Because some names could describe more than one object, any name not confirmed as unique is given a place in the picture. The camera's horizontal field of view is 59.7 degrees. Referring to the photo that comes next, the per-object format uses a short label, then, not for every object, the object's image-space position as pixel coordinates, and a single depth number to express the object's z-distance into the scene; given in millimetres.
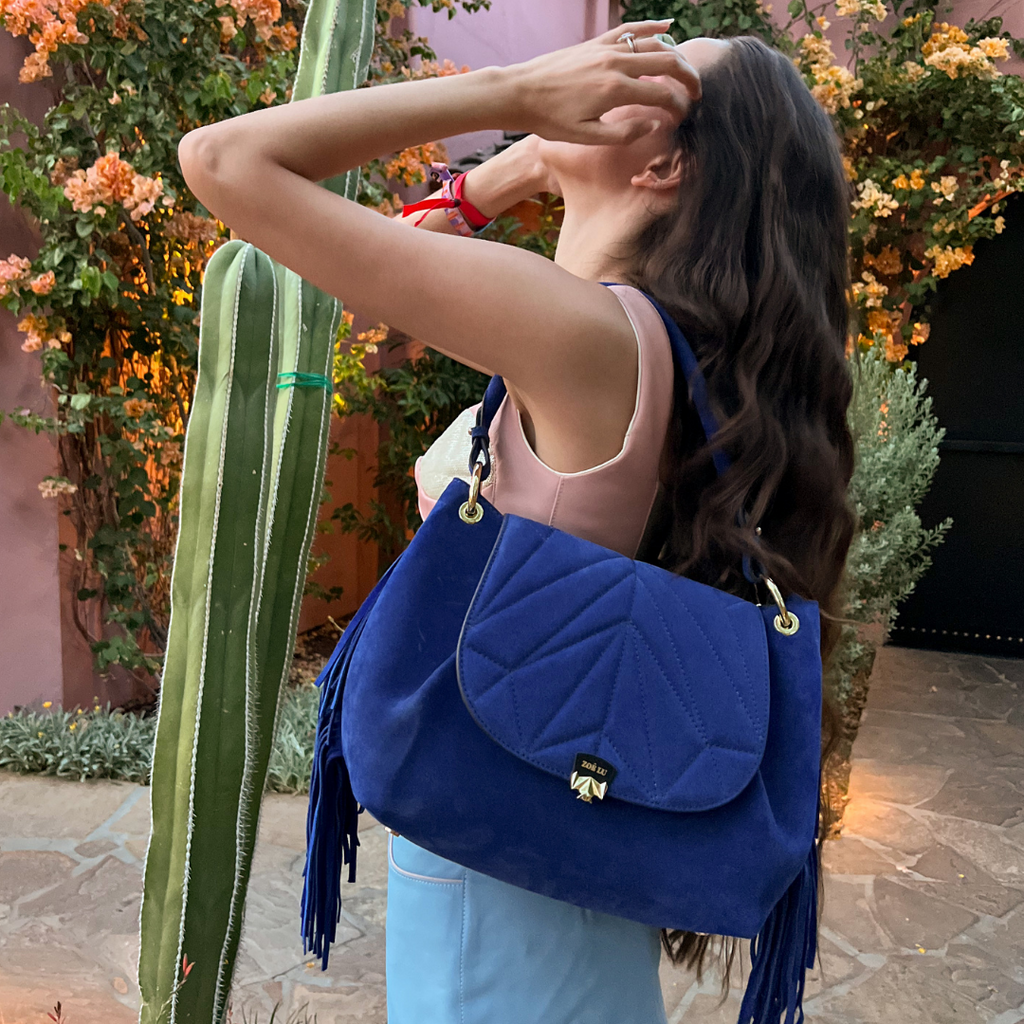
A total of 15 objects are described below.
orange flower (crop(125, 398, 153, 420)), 3439
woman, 756
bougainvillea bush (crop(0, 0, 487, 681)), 3111
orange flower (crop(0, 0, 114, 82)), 2912
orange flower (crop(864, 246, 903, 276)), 5043
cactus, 1105
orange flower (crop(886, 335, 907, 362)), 4941
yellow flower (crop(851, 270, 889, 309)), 4855
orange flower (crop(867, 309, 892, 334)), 4977
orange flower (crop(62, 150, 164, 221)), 3031
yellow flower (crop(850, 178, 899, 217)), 4504
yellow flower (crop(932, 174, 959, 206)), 4664
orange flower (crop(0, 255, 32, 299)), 3127
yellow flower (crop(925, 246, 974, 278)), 4781
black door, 5578
